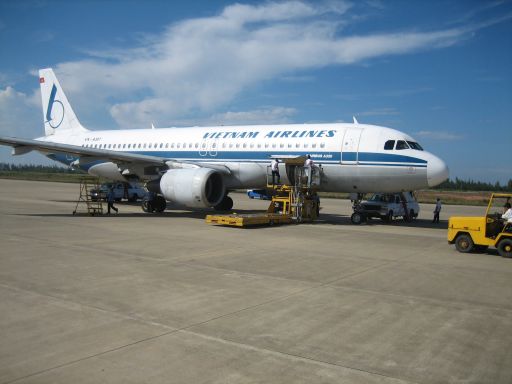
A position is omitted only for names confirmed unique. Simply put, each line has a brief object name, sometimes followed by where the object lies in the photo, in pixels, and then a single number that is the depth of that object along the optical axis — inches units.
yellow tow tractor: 475.5
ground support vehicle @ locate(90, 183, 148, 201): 1144.6
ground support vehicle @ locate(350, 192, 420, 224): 823.1
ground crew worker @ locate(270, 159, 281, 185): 752.3
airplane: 692.1
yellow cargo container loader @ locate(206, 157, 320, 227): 711.1
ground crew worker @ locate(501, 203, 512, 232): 460.2
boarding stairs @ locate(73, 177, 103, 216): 810.6
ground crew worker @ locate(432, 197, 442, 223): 862.8
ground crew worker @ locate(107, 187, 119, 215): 842.2
